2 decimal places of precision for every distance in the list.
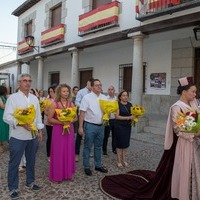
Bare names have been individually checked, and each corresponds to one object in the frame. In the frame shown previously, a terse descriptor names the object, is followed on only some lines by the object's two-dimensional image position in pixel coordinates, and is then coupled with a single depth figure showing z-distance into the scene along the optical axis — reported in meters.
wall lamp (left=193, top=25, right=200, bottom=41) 7.93
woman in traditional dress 3.39
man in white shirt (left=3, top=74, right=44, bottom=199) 3.84
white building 8.53
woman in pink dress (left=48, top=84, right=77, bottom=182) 4.54
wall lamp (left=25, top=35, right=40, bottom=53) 16.03
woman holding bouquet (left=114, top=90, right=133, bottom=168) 5.39
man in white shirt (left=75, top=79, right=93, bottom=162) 6.67
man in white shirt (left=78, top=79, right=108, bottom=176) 4.91
